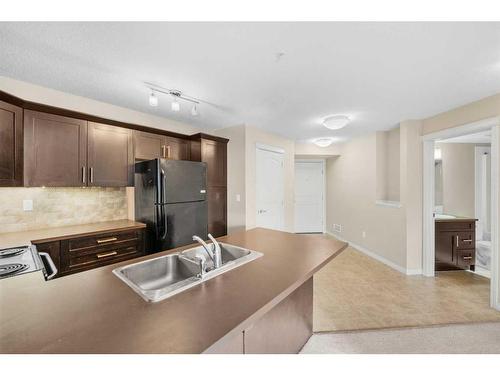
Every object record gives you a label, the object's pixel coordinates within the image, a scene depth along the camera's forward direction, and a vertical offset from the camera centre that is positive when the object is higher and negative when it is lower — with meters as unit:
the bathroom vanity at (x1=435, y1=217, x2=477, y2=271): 3.19 -0.86
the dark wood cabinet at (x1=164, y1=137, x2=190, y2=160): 2.98 +0.58
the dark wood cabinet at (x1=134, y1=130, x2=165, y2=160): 2.68 +0.56
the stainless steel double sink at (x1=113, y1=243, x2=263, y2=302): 1.17 -0.49
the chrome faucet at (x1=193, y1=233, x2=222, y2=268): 1.36 -0.43
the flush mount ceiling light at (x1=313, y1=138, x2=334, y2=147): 4.16 +0.90
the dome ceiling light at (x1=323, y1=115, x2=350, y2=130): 2.92 +0.92
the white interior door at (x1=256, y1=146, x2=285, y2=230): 3.77 -0.03
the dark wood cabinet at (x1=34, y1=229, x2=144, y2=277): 1.89 -0.61
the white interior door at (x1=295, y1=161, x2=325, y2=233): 5.79 -0.14
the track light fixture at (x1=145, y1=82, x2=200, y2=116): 2.14 +1.03
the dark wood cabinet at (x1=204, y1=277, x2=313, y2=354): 1.08 -0.91
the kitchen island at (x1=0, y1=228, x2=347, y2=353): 0.64 -0.47
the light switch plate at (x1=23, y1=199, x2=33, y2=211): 2.11 -0.16
